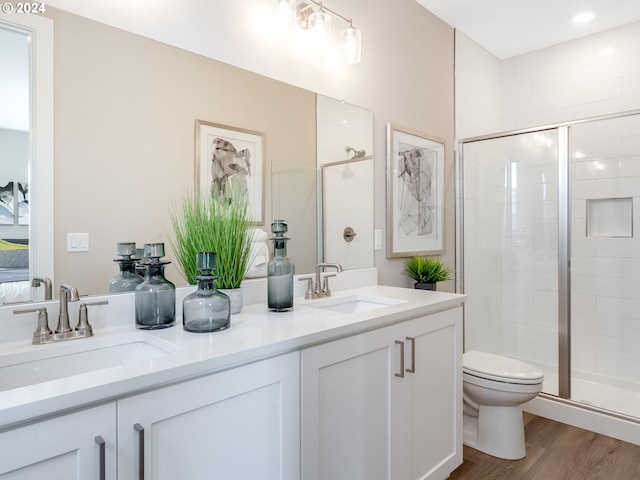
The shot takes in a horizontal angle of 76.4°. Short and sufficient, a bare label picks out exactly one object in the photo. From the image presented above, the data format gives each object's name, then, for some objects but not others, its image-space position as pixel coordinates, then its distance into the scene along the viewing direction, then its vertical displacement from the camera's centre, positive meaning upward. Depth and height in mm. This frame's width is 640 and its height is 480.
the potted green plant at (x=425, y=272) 2340 -184
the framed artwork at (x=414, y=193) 2340 +293
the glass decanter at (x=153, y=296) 1166 -158
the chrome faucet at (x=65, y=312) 1083 -192
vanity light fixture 1792 +1008
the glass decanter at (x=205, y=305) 1146 -183
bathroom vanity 734 -373
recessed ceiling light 2637 +1482
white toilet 1966 -783
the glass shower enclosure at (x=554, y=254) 2707 -101
